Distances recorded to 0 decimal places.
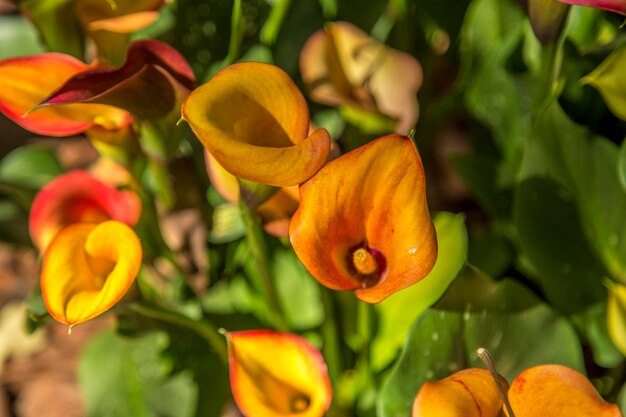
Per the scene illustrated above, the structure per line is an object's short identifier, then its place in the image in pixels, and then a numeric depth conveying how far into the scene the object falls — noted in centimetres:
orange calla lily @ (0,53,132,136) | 84
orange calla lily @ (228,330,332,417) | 82
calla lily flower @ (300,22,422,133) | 94
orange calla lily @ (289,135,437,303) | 75
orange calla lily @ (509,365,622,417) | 75
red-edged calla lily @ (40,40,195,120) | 79
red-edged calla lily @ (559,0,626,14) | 78
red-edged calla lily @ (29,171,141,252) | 89
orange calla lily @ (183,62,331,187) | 74
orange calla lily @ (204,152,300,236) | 85
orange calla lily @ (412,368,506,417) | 76
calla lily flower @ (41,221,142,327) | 80
